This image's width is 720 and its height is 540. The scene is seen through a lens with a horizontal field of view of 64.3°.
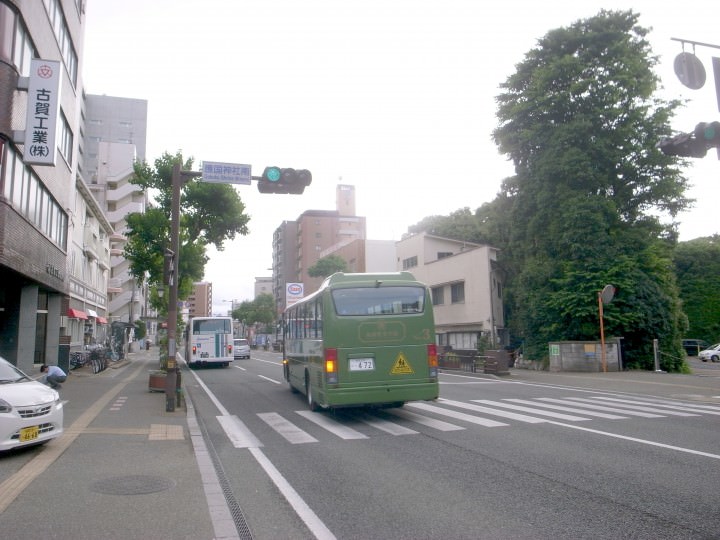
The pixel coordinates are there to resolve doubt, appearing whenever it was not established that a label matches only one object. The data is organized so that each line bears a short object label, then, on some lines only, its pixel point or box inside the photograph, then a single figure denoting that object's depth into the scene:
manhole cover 6.45
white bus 32.19
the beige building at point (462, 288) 38.34
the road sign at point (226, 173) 13.16
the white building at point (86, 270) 31.17
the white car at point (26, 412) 7.80
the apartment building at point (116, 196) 66.44
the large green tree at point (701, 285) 54.09
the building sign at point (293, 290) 60.25
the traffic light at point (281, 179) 12.88
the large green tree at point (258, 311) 106.62
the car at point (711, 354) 44.81
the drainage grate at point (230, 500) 5.20
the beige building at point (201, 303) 194.88
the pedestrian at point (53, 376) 12.59
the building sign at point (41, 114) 15.33
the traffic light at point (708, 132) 9.75
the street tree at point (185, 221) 35.19
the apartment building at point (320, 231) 101.00
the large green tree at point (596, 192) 29.89
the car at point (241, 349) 46.97
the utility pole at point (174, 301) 13.37
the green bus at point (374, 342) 11.49
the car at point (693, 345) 53.47
